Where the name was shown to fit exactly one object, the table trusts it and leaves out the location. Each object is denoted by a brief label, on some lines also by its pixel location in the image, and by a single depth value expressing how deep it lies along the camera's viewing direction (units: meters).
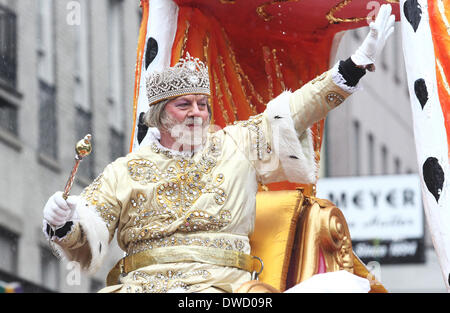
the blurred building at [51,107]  12.96
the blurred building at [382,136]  21.05
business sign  17.80
